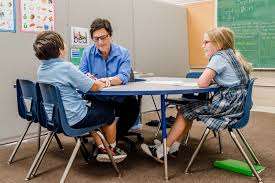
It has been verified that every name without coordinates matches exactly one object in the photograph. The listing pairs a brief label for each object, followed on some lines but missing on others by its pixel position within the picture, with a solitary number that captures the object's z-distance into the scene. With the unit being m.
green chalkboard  4.66
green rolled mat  2.31
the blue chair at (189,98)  2.95
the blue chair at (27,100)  2.34
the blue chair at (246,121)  2.18
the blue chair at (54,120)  1.97
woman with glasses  2.55
